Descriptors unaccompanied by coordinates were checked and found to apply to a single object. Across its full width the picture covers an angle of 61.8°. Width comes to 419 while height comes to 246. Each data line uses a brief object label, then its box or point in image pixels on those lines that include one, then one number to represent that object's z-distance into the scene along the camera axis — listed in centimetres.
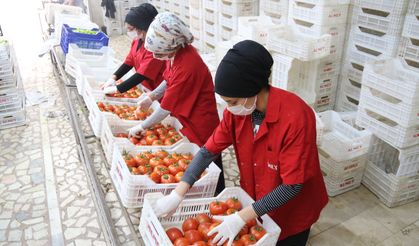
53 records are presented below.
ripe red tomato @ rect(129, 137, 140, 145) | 274
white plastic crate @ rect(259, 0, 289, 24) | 453
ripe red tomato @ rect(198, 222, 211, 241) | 174
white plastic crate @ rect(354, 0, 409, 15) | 336
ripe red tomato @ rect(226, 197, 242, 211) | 185
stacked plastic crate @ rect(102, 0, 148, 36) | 917
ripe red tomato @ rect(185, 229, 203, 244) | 169
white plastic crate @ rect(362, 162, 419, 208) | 326
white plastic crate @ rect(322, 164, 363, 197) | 347
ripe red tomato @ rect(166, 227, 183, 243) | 173
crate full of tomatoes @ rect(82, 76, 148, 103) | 325
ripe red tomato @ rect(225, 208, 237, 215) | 180
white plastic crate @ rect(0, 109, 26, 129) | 493
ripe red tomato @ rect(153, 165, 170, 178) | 223
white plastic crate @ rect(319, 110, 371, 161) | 332
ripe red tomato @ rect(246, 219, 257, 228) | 173
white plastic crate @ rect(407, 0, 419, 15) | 326
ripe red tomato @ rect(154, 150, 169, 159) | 244
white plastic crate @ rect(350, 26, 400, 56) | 355
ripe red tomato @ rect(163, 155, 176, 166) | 236
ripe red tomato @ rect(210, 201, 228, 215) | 183
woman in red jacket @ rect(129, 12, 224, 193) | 237
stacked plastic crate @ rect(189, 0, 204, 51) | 650
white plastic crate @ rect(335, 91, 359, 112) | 425
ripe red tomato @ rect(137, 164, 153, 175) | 226
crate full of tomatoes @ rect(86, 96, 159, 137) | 284
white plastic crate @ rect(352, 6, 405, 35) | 347
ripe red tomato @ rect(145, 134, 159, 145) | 268
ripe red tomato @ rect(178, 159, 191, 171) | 232
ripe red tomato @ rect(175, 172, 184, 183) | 219
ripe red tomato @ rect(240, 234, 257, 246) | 164
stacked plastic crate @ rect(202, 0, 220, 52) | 591
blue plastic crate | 441
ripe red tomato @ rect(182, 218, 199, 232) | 180
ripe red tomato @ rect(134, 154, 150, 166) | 233
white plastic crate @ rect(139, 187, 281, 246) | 164
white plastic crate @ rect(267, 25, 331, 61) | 367
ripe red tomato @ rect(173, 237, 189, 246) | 164
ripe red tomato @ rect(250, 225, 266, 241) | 166
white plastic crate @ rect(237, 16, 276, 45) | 438
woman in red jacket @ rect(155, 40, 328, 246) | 151
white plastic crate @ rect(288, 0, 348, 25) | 383
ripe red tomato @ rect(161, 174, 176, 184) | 216
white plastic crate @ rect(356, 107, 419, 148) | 300
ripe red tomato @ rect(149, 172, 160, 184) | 221
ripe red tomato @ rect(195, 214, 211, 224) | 183
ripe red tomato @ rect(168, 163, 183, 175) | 226
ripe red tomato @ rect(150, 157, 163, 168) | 232
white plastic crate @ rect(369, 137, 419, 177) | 316
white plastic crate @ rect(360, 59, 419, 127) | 283
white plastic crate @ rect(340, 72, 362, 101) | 415
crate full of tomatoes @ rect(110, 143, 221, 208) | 208
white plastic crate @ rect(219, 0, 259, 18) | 527
